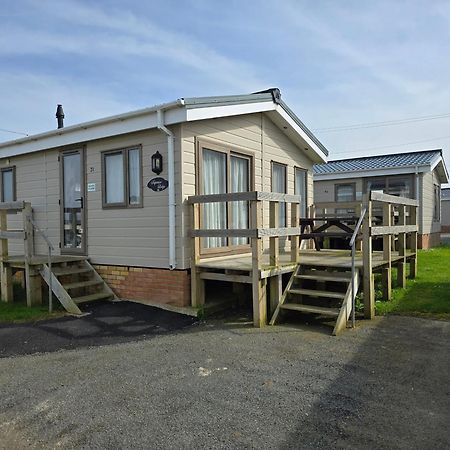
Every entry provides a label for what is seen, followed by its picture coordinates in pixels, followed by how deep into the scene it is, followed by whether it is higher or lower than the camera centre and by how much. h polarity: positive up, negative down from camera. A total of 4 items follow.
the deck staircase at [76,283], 6.34 -1.09
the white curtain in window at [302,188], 9.85 +0.71
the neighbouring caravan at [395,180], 15.34 +1.43
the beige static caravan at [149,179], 6.19 +0.72
